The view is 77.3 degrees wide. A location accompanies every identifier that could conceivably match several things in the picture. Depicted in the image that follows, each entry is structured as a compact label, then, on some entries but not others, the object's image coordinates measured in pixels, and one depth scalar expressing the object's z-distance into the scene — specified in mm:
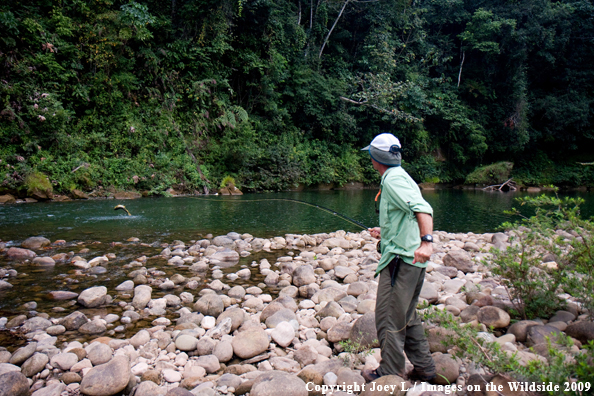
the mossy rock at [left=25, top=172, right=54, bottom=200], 10953
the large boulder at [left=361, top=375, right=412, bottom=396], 2084
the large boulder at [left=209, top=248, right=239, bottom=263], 5723
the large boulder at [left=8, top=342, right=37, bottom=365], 2691
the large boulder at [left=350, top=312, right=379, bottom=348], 2797
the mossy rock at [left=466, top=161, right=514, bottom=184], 22781
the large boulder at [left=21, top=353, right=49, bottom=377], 2566
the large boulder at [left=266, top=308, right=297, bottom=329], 3389
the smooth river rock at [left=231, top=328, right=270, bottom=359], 2893
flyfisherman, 2244
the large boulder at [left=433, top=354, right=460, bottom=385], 2342
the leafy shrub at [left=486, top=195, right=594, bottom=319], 2840
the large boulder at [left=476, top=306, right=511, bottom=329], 2910
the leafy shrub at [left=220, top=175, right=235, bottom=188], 15883
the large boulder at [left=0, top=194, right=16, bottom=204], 10400
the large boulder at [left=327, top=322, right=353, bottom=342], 3023
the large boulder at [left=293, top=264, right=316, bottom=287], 4577
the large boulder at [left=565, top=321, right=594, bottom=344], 2520
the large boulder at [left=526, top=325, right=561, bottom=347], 2559
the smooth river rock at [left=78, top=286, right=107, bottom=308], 3768
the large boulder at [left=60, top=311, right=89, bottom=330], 3285
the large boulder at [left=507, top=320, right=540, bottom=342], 2709
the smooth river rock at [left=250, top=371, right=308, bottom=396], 2227
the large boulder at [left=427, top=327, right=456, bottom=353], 2642
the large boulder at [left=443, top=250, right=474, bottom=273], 5086
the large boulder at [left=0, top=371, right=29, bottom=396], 2248
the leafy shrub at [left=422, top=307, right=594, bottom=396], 1620
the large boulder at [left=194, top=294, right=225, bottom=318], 3656
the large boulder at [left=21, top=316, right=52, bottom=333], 3203
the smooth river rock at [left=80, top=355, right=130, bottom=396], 2359
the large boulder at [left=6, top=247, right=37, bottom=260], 5285
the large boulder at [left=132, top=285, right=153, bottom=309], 3805
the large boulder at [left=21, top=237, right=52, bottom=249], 5863
